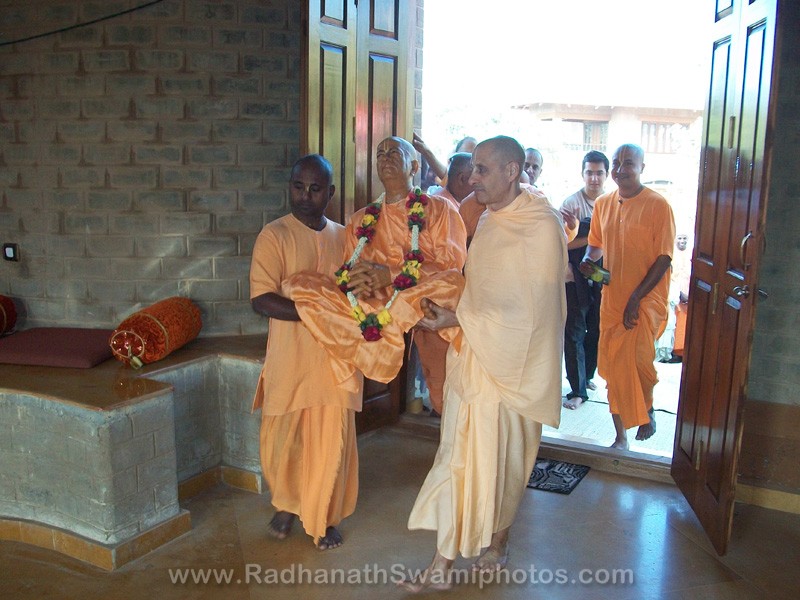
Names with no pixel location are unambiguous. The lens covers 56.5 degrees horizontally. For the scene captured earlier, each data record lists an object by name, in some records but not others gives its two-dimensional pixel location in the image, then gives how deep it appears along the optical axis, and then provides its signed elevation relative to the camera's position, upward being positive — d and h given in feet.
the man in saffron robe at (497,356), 10.91 -2.89
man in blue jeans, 22.59 -4.04
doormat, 15.83 -6.84
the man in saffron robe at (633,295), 18.19 -3.29
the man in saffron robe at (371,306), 12.01 -2.40
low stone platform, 12.31 -5.20
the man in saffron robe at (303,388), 12.71 -3.93
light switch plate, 17.43 -2.33
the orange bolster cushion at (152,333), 14.49 -3.56
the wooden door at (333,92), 15.28 +1.34
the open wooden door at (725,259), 12.10 -1.70
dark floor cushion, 14.43 -3.89
